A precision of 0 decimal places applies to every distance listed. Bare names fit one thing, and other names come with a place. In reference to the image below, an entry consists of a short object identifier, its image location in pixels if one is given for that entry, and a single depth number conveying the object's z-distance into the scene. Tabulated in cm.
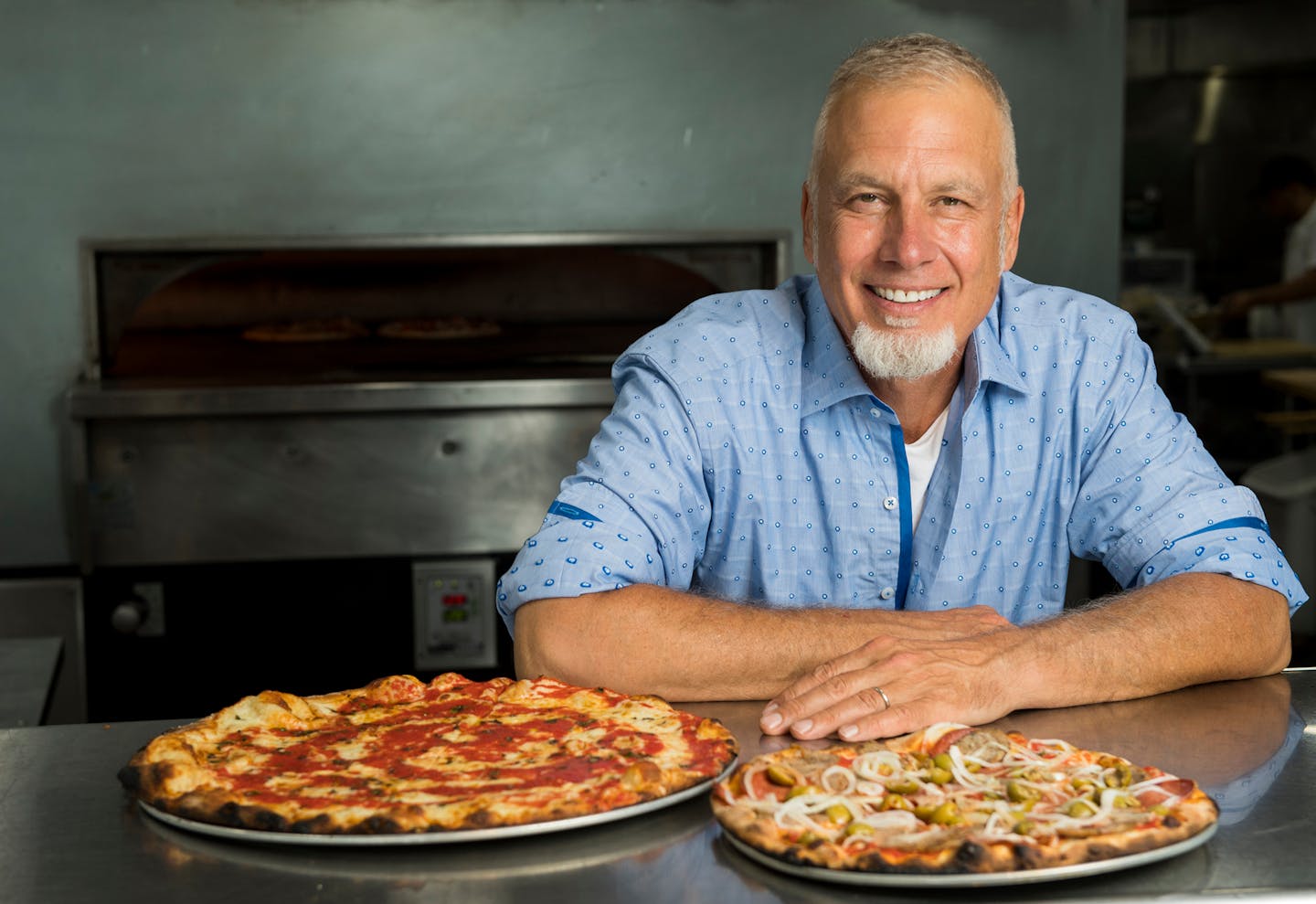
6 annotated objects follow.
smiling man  162
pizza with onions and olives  107
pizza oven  325
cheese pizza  116
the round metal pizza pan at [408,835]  112
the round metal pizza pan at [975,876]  104
